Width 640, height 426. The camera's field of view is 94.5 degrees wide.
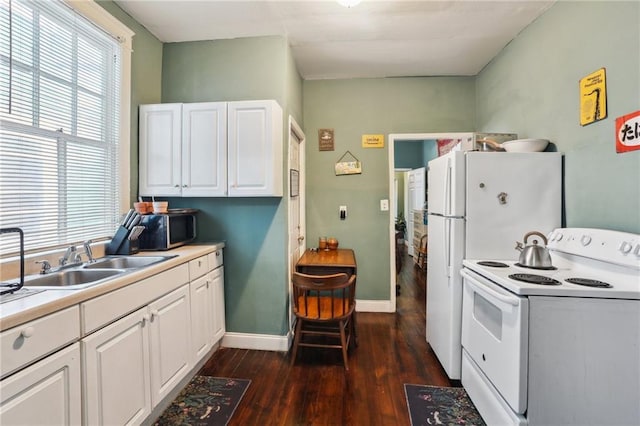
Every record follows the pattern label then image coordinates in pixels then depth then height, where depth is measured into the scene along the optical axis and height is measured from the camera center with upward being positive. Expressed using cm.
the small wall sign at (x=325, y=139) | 344 +83
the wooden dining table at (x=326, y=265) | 266 -49
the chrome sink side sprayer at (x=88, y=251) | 176 -25
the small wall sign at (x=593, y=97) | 171 +69
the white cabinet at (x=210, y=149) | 232 +48
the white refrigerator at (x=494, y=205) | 199 +4
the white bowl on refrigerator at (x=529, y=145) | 211 +48
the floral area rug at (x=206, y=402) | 174 -123
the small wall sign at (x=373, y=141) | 341 +81
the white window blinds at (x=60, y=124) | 150 +51
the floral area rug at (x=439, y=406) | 175 -123
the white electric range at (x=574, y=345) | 131 -61
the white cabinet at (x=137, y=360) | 126 -77
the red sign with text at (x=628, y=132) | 150 +42
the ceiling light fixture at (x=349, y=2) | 204 +145
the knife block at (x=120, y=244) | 199 -24
